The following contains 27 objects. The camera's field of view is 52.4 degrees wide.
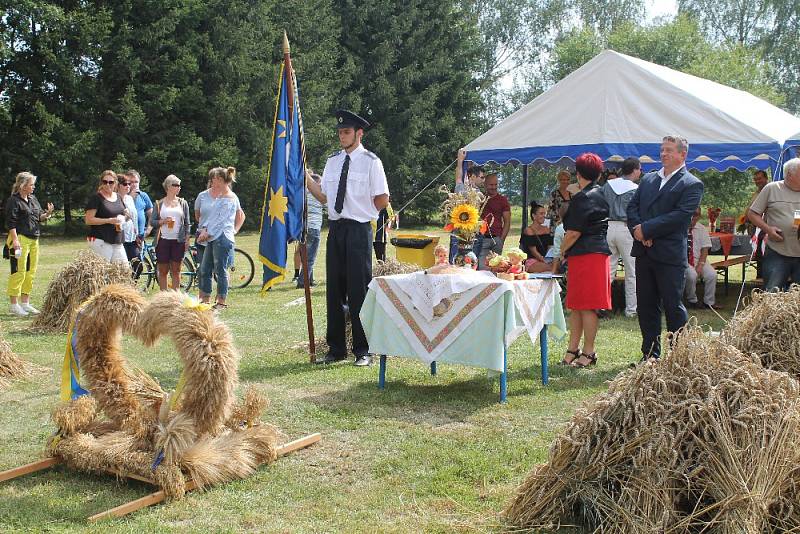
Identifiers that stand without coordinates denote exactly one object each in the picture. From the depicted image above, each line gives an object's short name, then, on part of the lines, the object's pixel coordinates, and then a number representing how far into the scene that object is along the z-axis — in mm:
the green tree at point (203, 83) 28719
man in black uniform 6934
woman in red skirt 6777
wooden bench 11581
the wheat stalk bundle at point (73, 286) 8812
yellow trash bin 11359
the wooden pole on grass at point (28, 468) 4168
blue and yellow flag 6887
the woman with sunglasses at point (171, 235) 10812
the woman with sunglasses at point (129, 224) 10891
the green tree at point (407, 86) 36906
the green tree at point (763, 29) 50094
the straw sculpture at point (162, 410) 4012
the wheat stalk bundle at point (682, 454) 3100
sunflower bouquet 6621
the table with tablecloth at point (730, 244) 12500
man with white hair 7656
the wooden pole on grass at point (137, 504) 3676
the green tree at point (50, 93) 26812
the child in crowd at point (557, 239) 10602
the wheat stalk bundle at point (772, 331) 4324
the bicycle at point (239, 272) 13188
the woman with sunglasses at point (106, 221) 9477
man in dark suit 6395
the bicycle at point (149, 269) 12336
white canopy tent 10422
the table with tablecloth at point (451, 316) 5641
